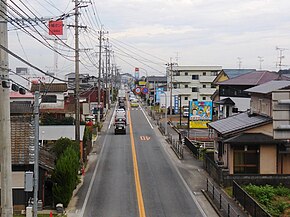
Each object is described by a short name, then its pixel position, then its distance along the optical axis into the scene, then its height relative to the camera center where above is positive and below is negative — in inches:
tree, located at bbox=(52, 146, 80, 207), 828.0 -143.8
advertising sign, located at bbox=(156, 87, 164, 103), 3639.3 +35.3
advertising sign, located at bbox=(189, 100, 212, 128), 1791.3 -53.3
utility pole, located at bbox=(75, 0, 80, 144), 1206.6 +63.8
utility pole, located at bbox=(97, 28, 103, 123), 2459.0 +233.3
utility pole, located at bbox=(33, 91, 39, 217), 540.1 -67.8
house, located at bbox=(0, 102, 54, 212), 802.2 -111.8
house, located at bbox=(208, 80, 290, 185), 1059.9 -112.3
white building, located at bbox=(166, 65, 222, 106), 3589.3 +151.2
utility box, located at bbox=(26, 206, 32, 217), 722.3 -171.2
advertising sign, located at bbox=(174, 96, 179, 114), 2989.9 -39.6
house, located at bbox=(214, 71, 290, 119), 2001.7 +39.7
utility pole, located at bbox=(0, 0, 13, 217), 481.7 -32.6
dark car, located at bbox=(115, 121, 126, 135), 2007.9 -119.9
